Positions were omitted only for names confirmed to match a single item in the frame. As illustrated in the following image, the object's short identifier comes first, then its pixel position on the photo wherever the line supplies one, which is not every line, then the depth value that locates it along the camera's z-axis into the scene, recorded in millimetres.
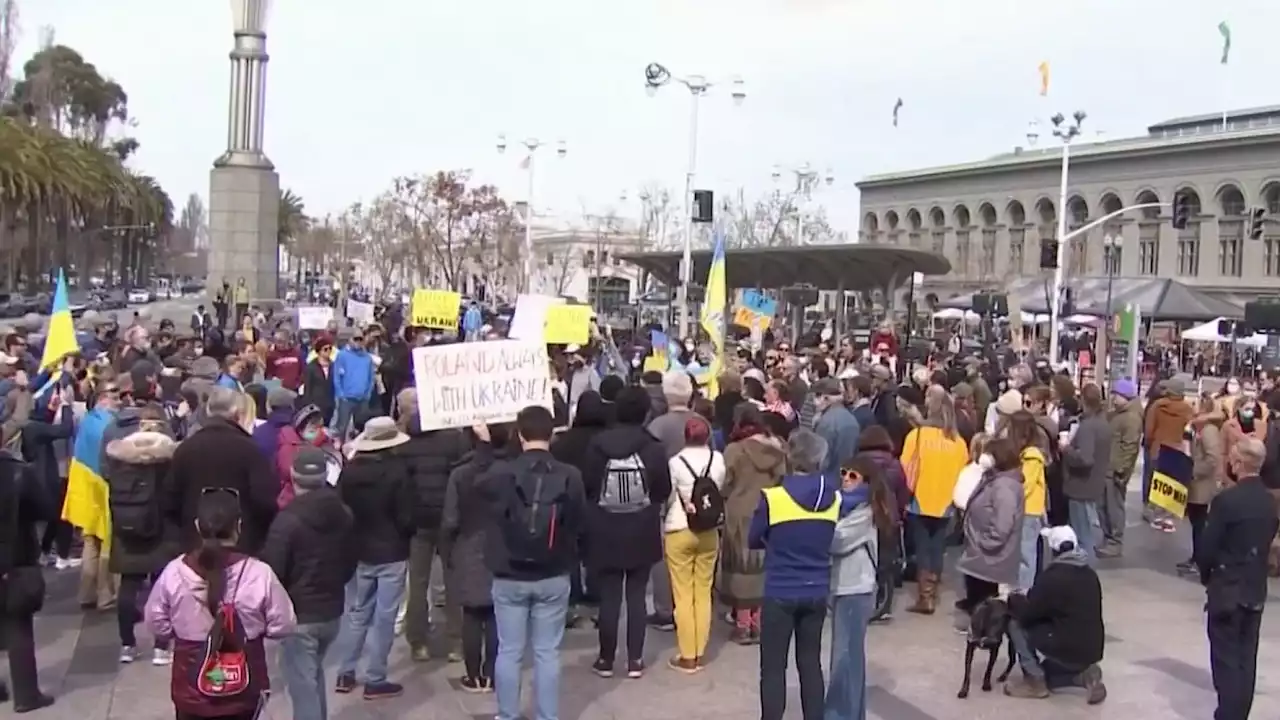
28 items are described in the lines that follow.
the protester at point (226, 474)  7820
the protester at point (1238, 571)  7266
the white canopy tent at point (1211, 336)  41938
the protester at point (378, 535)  7645
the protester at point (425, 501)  8109
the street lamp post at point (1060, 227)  34719
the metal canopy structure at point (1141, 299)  38000
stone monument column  41250
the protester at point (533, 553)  6879
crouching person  8148
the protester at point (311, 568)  6395
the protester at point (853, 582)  7191
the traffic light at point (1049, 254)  36625
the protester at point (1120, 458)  13070
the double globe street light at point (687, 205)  32562
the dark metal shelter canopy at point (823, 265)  29484
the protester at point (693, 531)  8328
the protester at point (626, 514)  8242
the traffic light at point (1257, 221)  36344
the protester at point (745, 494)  8992
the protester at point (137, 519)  8258
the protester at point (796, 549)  6949
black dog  8320
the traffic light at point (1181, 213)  35781
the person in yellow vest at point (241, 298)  36841
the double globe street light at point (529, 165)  46688
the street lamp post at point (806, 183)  67788
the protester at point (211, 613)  5363
